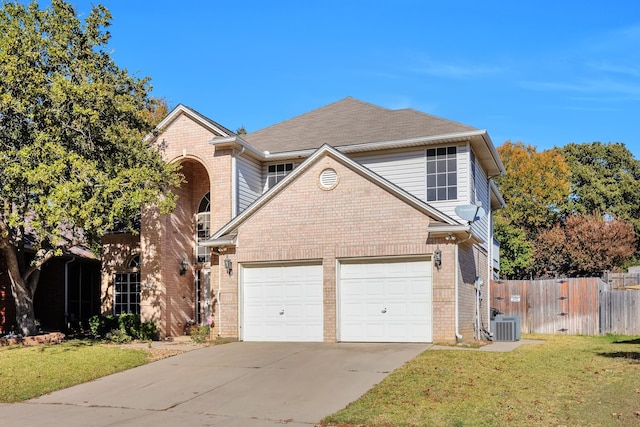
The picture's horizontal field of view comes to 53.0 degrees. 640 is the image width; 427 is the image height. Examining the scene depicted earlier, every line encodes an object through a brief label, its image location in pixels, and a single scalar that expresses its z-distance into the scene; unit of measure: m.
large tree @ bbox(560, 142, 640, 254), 48.72
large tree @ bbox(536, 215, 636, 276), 41.41
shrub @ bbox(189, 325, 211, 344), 19.55
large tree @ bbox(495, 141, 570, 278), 46.22
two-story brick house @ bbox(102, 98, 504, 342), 17.05
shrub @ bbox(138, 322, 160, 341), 20.95
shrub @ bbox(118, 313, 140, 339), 21.03
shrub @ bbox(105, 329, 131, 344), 20.05
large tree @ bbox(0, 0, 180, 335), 16.84
